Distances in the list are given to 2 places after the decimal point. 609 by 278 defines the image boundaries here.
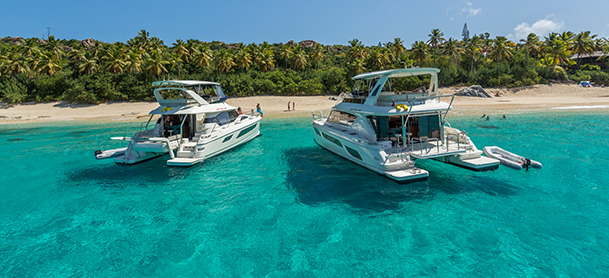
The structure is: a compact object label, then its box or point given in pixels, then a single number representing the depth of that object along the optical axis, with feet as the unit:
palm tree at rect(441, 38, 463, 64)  155.02
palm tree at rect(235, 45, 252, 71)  150.20
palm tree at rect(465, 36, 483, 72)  157.17
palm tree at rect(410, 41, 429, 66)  156.31
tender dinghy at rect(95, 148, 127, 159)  43.98
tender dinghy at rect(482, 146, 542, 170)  33.26
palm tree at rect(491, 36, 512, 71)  148.05
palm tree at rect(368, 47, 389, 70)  149.38
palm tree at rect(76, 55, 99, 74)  132.55
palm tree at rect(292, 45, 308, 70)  159.63
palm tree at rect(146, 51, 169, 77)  127.65
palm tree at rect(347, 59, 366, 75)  146.72
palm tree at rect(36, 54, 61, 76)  131.64
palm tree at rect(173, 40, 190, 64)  144.77
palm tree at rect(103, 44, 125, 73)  131.13
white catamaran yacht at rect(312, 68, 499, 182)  31.53
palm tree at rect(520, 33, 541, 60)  161.17
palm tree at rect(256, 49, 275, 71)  157.07
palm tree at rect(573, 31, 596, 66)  168.86
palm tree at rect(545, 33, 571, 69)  159.43
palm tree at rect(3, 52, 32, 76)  126.31
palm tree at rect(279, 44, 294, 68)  166.24
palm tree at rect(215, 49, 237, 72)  145.07
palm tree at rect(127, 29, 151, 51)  152.66
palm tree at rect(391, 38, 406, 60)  163.84
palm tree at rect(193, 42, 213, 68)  140.00
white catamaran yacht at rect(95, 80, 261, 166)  40.16
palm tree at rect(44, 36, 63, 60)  154.20
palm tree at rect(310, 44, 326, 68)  164.53
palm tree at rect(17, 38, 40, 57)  141.12
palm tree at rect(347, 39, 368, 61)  157.07
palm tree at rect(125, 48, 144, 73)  130.31
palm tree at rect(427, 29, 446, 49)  160.76
